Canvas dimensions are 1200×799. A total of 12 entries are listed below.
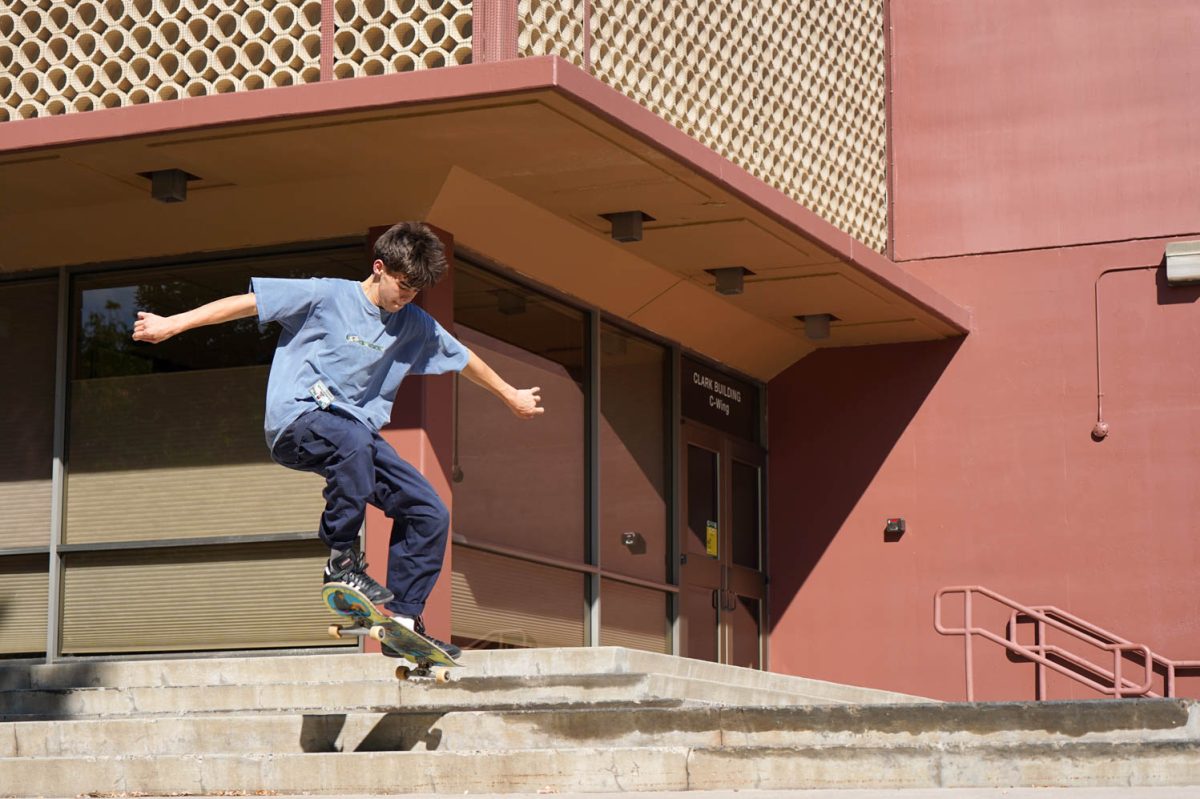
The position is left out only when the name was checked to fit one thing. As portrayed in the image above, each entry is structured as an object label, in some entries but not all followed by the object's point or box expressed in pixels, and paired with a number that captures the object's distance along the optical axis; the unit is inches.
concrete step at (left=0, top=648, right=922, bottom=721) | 351.6
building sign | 568.4
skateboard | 299.7
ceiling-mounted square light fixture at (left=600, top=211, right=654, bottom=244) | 451.8
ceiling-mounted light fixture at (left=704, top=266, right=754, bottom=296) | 509.4
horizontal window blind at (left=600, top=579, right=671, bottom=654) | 512.1
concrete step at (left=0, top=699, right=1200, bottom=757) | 274.5
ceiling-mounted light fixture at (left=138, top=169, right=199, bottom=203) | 411.2
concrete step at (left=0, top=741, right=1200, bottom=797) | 260.5
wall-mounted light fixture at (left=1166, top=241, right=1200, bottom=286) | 539.8
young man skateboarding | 292.7
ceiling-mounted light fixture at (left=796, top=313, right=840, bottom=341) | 561.6
